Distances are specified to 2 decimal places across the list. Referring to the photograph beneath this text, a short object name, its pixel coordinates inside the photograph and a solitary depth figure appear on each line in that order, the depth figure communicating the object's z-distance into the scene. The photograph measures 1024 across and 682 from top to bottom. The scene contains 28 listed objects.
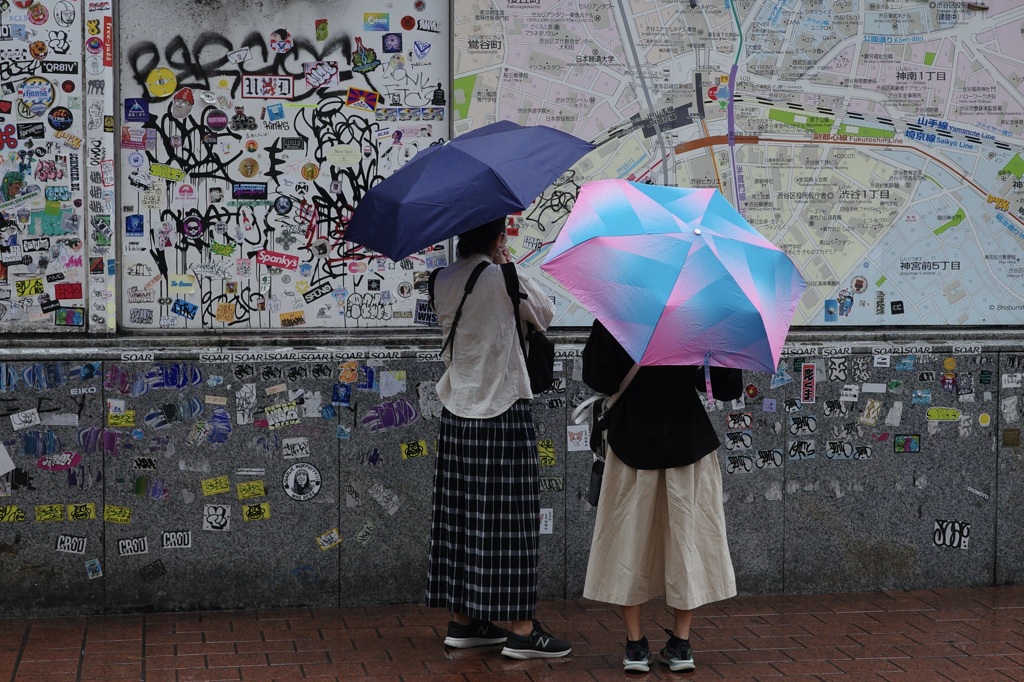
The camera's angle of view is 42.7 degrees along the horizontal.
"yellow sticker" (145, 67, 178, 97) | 6.21
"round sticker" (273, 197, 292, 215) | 6.31
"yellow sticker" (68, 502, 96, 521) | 6.01
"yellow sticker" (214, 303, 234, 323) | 6.32
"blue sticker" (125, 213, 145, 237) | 6.23
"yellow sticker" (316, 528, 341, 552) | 6.24
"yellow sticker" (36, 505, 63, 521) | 5.99
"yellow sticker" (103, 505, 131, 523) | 6.04
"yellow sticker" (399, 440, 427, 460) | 6.28
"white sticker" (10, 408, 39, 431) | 5.97
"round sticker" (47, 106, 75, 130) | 6.05
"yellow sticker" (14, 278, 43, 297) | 6.11
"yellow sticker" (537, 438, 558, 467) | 6.38
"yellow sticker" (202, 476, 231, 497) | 6.12
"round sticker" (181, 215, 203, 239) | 6.26
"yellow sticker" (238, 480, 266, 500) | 6.16
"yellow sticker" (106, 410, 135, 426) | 6.03
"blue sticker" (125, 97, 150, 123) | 6.20
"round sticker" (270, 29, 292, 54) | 6.26
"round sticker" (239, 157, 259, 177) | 6.28
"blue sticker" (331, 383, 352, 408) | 6.21
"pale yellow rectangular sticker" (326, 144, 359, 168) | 6.34
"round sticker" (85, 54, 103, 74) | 6.06
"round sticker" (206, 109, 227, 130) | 6.24
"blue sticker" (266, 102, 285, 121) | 6.27
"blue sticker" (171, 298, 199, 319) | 6.29
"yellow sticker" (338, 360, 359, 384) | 6.20
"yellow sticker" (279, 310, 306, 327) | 6.37
